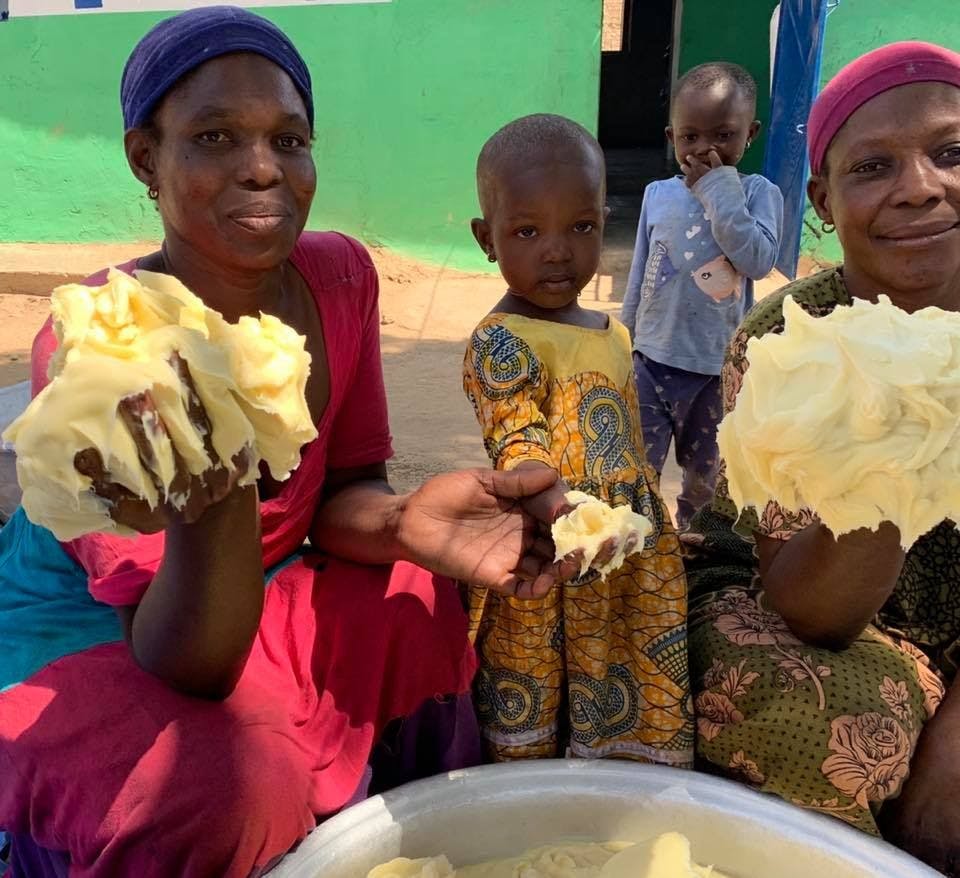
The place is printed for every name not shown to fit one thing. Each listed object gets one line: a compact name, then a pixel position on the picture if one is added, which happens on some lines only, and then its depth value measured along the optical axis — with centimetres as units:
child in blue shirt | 336
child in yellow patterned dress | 183
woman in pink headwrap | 163
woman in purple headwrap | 135
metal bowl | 150
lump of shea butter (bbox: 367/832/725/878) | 150
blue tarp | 631
